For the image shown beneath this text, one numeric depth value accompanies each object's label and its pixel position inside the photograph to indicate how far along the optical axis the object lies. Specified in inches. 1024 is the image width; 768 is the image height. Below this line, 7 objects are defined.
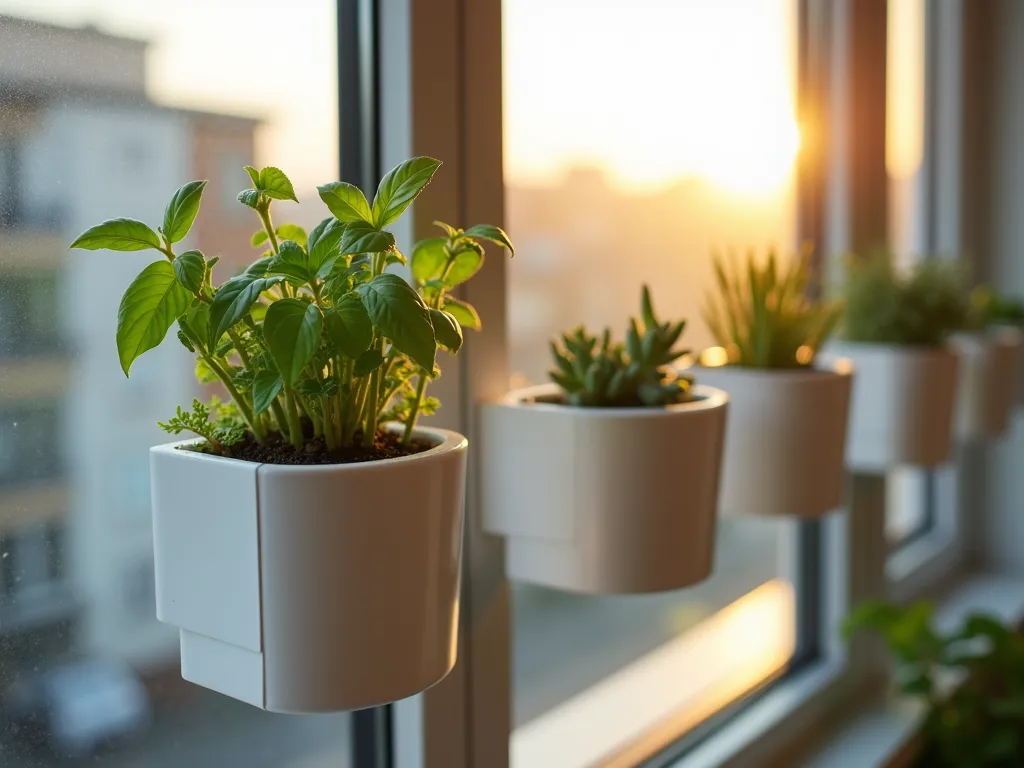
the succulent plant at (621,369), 31.3
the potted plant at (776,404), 40.0
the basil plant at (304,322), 19.2
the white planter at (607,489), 29.5
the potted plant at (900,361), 52.7
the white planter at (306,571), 20.8
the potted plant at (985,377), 64.5
